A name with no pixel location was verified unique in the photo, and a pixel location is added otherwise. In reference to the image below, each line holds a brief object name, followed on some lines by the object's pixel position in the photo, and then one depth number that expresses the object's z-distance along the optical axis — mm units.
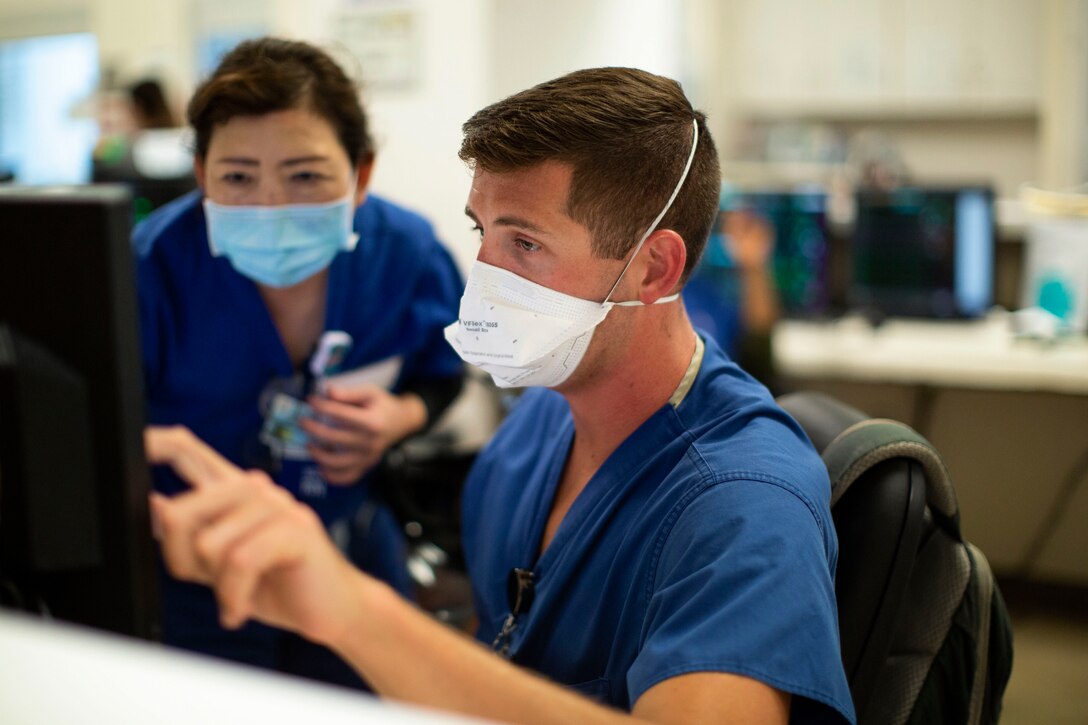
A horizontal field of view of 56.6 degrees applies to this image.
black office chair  958
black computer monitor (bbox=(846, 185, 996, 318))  3014
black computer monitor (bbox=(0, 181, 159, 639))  605
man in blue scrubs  795
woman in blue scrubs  1413
